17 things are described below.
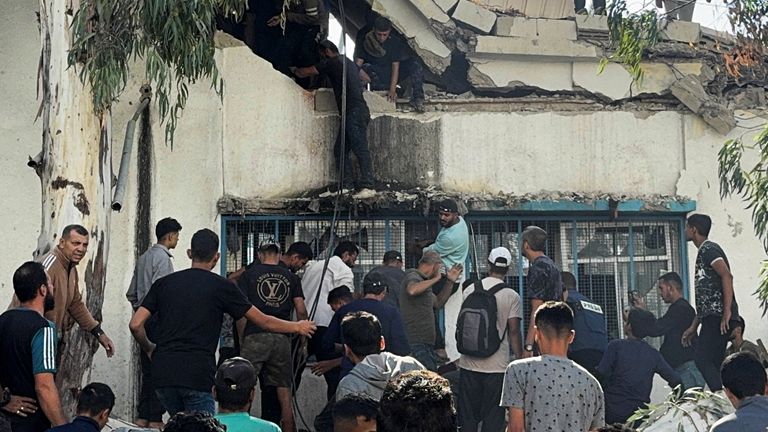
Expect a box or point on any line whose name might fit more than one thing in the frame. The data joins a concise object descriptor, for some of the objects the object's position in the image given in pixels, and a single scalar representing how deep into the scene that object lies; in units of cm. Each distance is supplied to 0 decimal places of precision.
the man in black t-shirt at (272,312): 873
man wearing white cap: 903
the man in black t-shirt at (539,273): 879
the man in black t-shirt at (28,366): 641
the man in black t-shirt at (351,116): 1051
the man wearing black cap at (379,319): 766
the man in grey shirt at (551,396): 566
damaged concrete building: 1041
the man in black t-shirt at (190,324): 709
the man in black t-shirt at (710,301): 935
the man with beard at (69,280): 741
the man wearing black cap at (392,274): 970
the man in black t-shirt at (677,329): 980
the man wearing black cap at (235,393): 548
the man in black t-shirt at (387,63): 1106
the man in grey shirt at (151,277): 873
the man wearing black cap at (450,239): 1019
